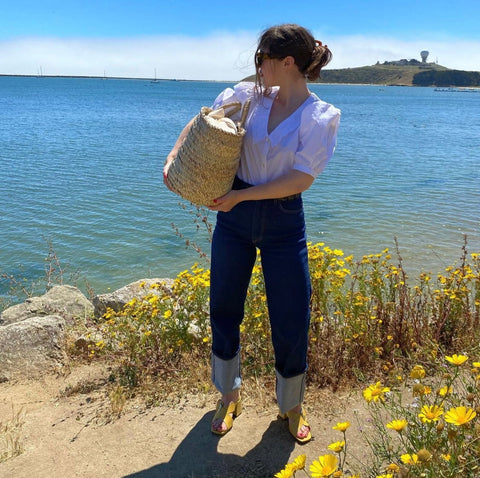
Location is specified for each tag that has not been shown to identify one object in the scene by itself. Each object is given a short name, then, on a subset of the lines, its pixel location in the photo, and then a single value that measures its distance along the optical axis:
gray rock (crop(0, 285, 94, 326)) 5.88
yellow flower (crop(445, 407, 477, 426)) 1.75
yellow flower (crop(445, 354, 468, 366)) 1.98
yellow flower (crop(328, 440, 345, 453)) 1.85
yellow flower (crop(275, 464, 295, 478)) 1.78
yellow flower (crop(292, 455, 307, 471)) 1.79
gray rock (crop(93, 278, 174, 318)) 5.97
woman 2.54
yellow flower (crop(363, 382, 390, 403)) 2.05
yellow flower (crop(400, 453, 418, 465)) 1.78
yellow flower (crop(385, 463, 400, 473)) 1.83
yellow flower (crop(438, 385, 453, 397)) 2.03
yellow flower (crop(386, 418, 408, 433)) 1.83
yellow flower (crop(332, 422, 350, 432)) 1.97
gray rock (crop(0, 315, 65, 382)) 4.25
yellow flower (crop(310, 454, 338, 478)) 1.71
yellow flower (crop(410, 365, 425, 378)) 2.11
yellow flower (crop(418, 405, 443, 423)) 1.88
